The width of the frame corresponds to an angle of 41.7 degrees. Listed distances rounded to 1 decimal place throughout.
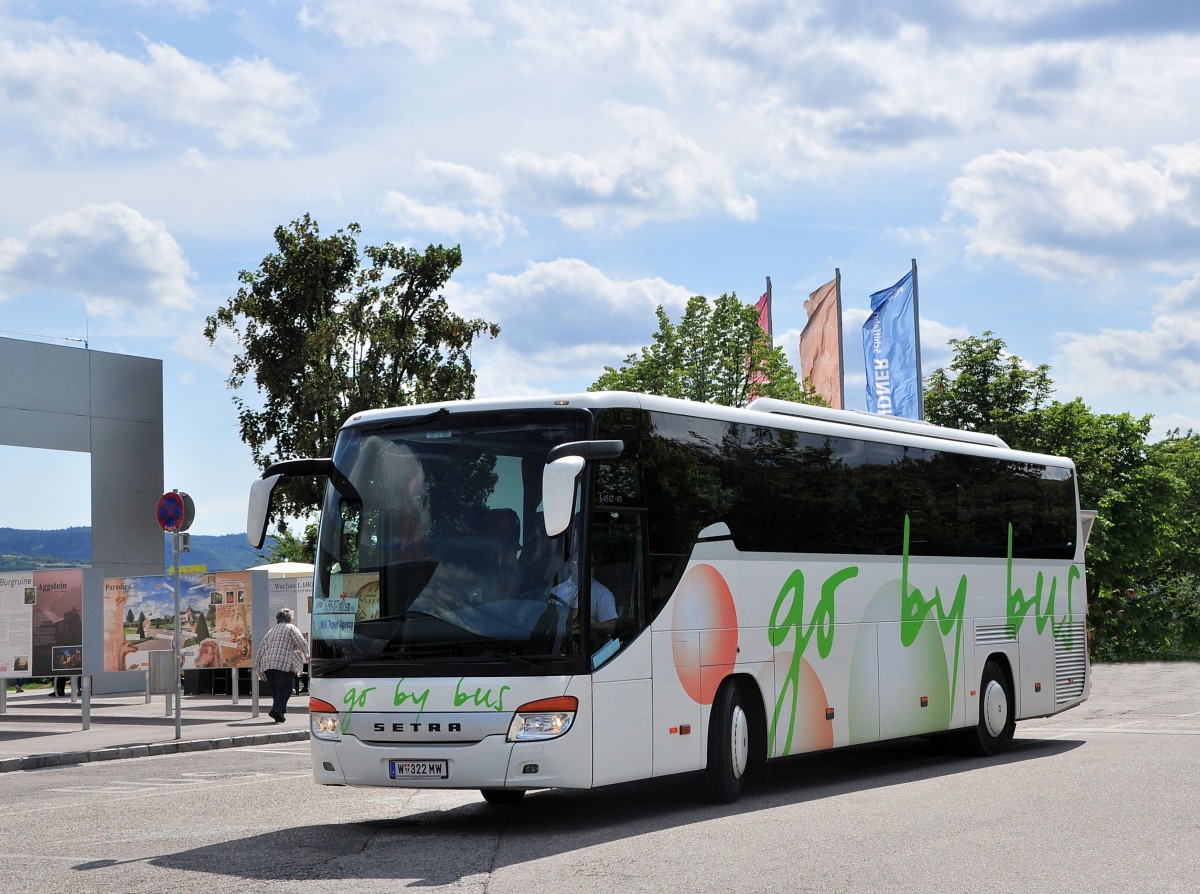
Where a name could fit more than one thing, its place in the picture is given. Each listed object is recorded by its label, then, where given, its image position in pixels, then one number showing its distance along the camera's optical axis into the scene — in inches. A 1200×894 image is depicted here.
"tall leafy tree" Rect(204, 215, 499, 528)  1561.3
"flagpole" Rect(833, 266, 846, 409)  1783.6
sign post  838.5
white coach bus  441.7
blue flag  1619.1
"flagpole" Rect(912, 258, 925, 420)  1627.7
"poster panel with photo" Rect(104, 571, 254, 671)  1096.8
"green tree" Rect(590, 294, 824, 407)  1952.5
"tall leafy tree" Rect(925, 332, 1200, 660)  2135.8
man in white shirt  445.7
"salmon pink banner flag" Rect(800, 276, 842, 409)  1784.0
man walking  950.4
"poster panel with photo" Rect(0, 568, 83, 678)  1034.7
